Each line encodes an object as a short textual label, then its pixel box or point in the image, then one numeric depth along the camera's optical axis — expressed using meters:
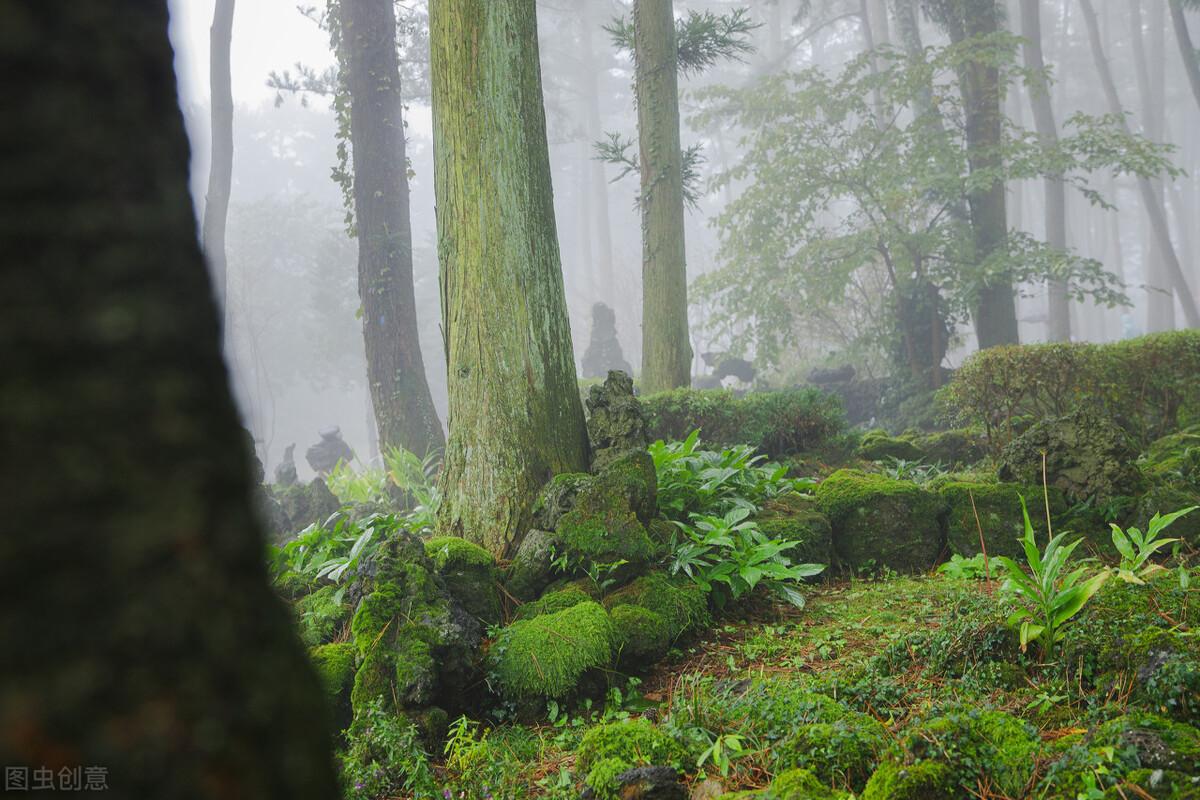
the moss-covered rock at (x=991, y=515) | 4.97
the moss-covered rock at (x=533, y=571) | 4.14
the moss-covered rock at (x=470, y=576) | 3.93
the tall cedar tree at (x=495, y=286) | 4.72
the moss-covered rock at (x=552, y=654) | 3.34
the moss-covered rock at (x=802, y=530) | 4.71
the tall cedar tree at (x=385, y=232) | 10.54
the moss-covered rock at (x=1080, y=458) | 4.89
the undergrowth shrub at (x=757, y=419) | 8.25
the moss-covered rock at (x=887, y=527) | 5.02
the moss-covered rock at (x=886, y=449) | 7.90
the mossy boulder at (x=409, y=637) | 3.16
